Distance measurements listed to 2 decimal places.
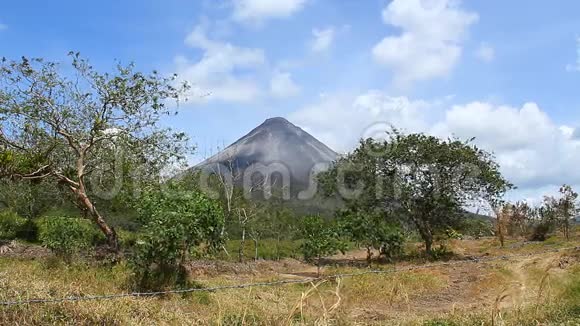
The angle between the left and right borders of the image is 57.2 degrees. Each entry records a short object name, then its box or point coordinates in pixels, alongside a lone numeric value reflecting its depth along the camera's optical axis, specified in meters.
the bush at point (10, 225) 18.61
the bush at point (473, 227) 22.09
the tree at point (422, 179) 20.92
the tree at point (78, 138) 12.84
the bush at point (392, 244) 19.75
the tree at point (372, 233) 19.70
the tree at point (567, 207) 28.58
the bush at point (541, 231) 30.30
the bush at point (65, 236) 13.49
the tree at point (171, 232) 9.12
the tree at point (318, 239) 17.48
